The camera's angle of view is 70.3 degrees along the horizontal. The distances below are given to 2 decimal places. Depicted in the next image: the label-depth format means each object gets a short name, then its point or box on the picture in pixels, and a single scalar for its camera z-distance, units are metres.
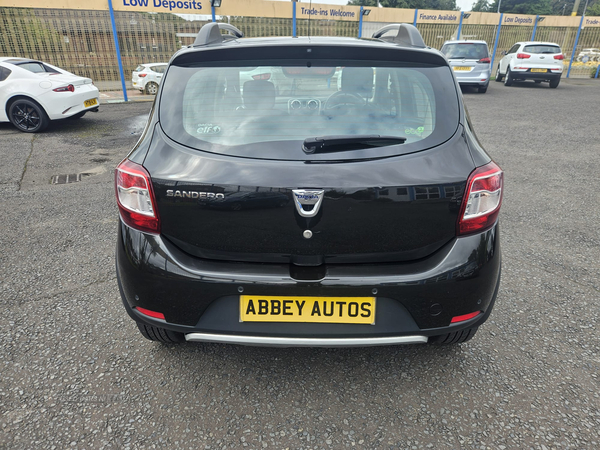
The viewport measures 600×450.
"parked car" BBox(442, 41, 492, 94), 14.90
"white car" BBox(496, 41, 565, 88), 16.53
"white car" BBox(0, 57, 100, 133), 8.49
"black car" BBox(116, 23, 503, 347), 1.82
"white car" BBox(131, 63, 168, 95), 14.77
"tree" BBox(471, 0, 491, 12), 85.43
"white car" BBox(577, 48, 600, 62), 23.69
